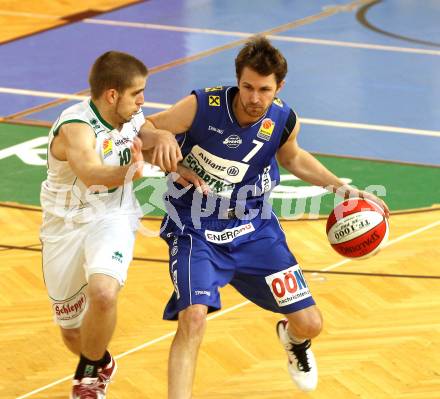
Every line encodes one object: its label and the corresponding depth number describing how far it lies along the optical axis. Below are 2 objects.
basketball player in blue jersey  12.05
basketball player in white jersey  11.51
